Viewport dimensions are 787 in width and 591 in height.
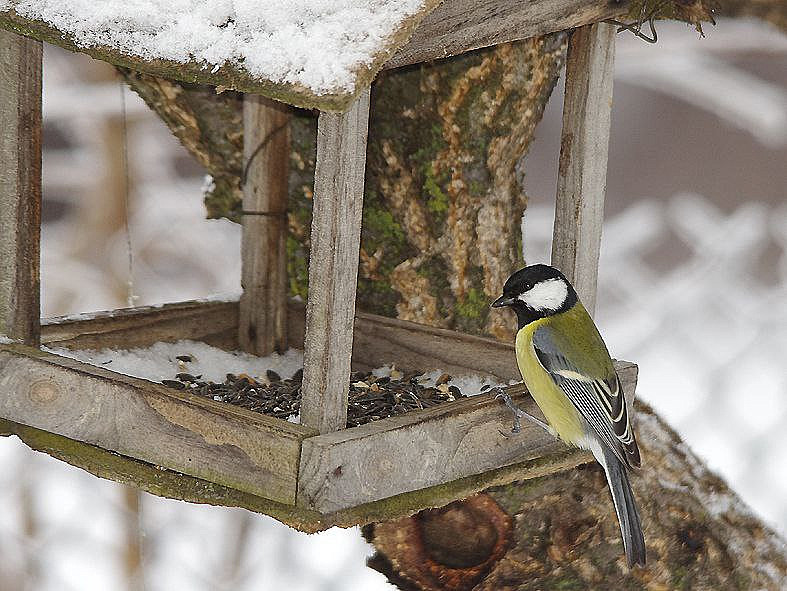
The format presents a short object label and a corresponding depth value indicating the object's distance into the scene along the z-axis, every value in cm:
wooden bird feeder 357
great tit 445
